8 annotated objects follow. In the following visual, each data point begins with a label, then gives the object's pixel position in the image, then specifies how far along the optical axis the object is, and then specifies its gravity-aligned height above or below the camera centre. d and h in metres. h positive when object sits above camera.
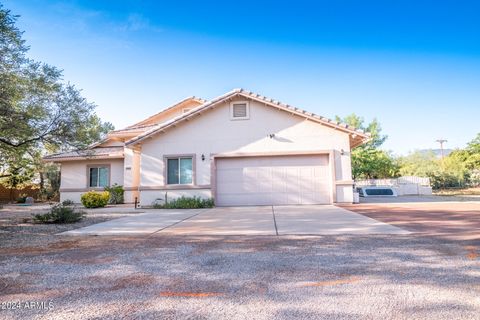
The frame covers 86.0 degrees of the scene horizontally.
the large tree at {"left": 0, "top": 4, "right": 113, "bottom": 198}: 8.26 +2.77
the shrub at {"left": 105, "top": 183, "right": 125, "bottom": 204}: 15.70 -0.74
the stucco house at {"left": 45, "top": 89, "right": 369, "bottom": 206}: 12.45 +1.24
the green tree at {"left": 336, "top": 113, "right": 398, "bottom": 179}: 27.47 +2.16
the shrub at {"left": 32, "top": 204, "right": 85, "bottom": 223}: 7.96 -1.04
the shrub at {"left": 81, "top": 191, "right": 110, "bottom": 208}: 13.63 -0.94
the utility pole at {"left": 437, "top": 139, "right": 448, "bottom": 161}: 46.66 +6.55
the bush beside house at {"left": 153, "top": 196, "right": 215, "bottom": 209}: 12.06 -1.07
